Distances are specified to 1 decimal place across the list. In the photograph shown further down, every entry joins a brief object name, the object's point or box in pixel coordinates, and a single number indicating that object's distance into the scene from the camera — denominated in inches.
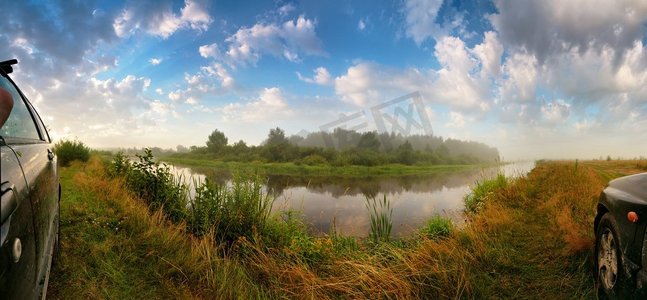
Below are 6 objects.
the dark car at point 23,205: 54.9
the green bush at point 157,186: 282.1
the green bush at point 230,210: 244.7
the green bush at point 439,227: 300.0
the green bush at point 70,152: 555.8
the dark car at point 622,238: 100.6
